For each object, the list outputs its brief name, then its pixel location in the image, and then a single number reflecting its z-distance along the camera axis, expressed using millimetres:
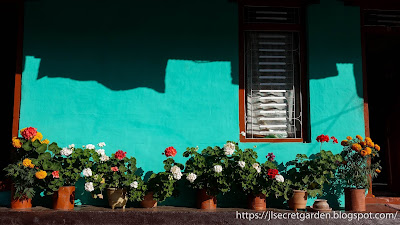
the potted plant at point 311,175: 4988
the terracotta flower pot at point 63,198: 4816
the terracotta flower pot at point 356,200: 5004
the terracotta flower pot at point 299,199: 4988
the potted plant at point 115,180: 4844
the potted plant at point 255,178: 4855
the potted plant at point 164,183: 4828
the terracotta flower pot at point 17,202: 4820
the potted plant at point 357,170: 5004
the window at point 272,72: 5555
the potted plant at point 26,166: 4699
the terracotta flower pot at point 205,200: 4965
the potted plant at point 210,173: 4840
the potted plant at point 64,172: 4793
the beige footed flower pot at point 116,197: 4875
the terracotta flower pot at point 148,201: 4965
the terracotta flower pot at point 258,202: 4969
